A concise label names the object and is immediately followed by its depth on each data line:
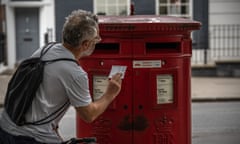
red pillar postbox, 4.84
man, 3.98
